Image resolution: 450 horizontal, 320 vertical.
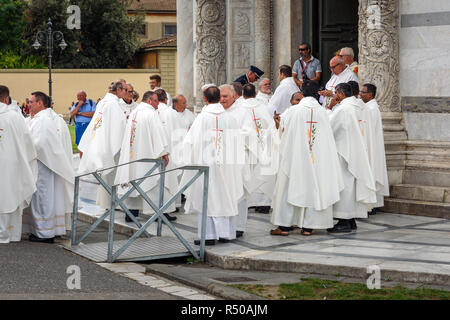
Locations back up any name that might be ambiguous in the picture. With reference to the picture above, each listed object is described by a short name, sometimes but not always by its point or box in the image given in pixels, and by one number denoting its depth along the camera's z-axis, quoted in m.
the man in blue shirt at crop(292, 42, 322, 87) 12.77
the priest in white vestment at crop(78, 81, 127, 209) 11.60
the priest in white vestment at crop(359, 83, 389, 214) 11.27
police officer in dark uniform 13.18
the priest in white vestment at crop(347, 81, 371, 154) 10.56
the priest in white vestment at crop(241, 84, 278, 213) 10.16
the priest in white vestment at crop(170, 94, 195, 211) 12.32
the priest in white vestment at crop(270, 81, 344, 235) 9.61
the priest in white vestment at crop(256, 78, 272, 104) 12.61
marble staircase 11.29
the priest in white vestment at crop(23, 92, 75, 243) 10.03
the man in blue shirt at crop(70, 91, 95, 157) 18.21
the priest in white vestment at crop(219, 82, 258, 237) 9.61
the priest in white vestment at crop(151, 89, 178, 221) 11.68
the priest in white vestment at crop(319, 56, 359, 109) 11.41
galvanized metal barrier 8.48
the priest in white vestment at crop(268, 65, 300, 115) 12.62
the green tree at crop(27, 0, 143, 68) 52.25
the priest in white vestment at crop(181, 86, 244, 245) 9.20
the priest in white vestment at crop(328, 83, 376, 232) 10.01
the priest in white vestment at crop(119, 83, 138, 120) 11.80
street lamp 32.67
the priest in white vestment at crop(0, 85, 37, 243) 9.85
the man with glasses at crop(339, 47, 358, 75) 12.05
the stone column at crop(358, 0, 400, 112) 11.90
